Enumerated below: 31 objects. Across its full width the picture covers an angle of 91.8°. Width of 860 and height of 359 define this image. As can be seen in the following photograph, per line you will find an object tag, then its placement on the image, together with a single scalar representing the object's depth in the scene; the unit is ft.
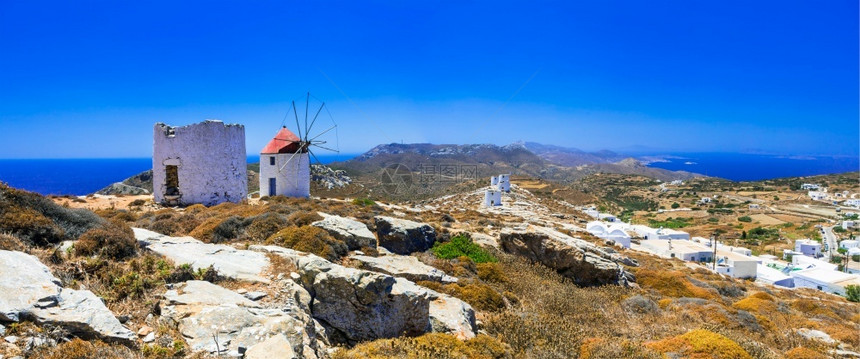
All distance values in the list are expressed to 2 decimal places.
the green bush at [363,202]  79.67
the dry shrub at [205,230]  36.40
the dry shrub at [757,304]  41.52
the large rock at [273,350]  14.17
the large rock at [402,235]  44.34
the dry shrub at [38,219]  21.93
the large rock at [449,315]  22.71
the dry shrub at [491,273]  37.58
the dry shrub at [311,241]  32.65
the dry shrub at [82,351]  12.63
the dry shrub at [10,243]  18.93
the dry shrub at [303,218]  42.29
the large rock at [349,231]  37.81
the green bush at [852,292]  76.83
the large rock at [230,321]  15.39
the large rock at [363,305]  21.02
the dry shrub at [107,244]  21.54
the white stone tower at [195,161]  63.72
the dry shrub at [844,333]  33.12
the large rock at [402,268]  31.40
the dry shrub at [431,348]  18.15
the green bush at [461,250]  44.50
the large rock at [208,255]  23.25
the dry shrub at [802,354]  26.17
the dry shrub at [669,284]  47.21
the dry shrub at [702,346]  21.80
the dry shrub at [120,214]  45.32
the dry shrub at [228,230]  36.76
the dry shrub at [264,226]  37.26
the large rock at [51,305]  14.03
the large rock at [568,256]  43.50
